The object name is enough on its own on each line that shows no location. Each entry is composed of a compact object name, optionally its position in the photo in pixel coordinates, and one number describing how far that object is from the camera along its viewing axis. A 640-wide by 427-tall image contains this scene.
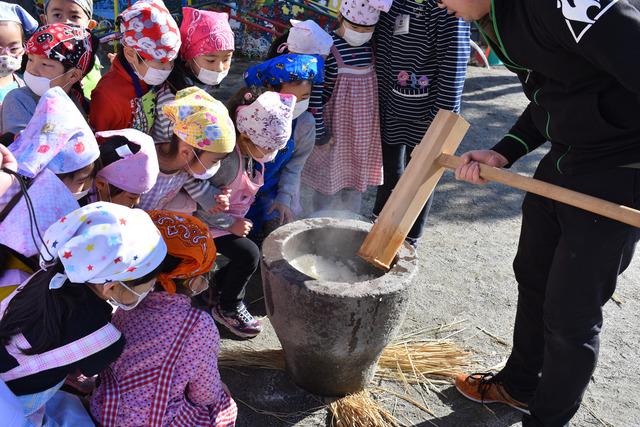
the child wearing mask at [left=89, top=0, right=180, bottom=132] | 2.78
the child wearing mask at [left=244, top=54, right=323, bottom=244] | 3.14
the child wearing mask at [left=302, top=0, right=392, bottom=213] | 3.41
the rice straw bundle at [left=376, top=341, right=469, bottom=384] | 2.99
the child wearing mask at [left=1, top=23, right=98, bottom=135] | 2.63
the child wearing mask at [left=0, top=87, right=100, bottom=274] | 1.92
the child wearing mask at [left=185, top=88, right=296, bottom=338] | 2.83
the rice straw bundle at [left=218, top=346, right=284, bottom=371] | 2.93
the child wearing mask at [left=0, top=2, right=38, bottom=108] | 3.02
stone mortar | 2.38
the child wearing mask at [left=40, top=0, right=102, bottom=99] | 3.23
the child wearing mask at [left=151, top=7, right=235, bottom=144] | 2.99
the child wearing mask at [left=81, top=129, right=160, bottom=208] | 2.31
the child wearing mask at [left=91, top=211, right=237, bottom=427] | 2.10
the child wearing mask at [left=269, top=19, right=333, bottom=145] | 3.31
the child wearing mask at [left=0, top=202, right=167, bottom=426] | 1.78
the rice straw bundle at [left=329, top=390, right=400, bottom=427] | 2.61
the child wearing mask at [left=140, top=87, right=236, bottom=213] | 2.53
